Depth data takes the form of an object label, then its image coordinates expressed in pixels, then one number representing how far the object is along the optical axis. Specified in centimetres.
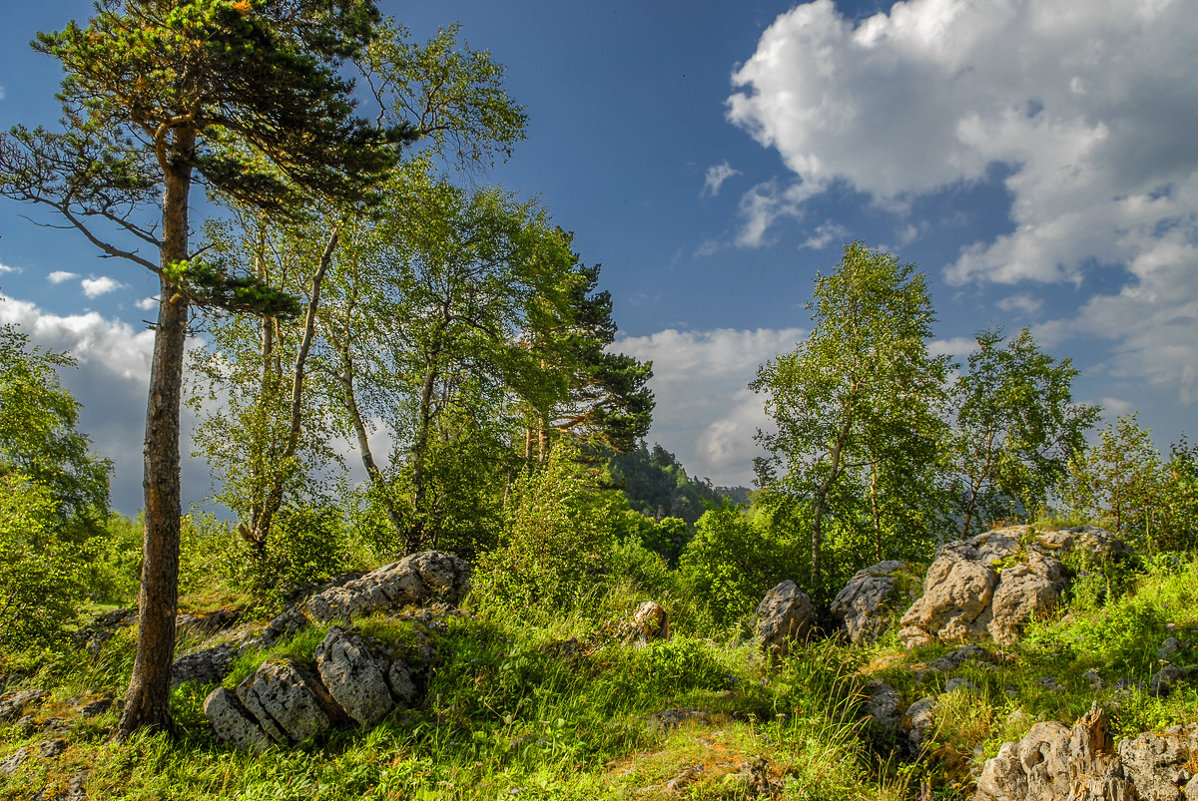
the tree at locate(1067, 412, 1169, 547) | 1224
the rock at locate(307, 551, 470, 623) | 942
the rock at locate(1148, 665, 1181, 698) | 610
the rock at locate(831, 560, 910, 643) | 1235
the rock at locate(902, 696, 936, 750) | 649
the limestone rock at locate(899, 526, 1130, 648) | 1008
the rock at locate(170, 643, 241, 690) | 820
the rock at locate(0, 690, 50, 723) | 727
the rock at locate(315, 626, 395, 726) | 671
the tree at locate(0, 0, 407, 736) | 664
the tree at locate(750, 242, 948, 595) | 1589
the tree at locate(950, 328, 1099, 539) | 1894
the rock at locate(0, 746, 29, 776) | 593
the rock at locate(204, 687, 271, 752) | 647
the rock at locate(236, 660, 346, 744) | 652
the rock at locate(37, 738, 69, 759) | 624
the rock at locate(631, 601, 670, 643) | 952
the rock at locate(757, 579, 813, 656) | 1120
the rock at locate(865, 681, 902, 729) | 709
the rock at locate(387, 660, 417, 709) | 710
